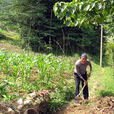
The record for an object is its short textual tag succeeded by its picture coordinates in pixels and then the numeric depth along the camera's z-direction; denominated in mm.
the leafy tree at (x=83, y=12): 3056
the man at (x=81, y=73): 6848
